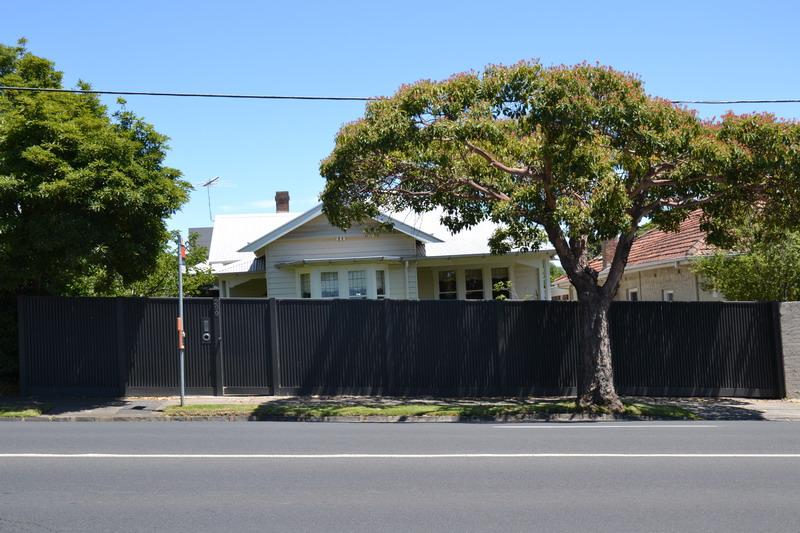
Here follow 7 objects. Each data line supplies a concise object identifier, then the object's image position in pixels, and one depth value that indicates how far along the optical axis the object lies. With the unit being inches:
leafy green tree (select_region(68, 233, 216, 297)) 757.3
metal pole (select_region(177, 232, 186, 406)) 569.0
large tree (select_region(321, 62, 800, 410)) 521.0
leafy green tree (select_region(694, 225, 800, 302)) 688.4
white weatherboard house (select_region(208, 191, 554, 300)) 880.9
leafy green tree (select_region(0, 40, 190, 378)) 543.8
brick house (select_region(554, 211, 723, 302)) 898.7
